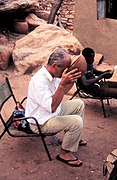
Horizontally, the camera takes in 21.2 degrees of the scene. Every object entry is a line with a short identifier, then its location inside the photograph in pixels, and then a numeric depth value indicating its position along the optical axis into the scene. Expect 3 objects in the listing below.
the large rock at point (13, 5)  7.31
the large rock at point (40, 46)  5.98
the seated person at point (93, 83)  4.27
